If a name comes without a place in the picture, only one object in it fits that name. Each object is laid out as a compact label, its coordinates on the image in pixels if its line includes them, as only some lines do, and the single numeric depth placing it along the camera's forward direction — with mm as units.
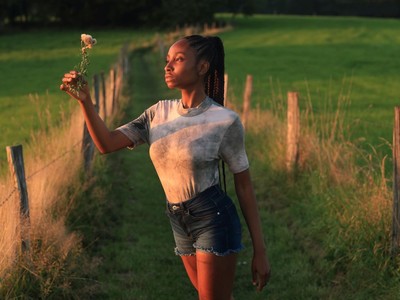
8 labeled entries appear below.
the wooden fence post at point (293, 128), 8570
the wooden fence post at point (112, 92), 13984
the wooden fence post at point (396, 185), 5543
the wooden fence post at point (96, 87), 11116
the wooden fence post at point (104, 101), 12555
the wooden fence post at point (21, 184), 4883
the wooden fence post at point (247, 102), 12008
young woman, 3119
